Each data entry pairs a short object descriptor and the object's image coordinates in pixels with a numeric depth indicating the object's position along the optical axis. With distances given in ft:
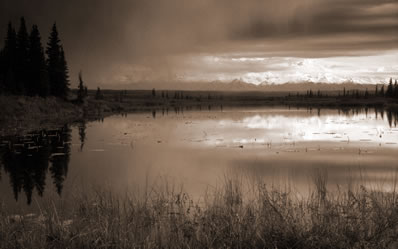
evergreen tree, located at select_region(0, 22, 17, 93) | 215.39
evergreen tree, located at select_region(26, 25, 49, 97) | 213.25
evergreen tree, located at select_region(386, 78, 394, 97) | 586.53
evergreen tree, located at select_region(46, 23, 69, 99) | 241.41
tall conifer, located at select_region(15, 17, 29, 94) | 214.30
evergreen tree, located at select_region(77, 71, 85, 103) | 266.57
